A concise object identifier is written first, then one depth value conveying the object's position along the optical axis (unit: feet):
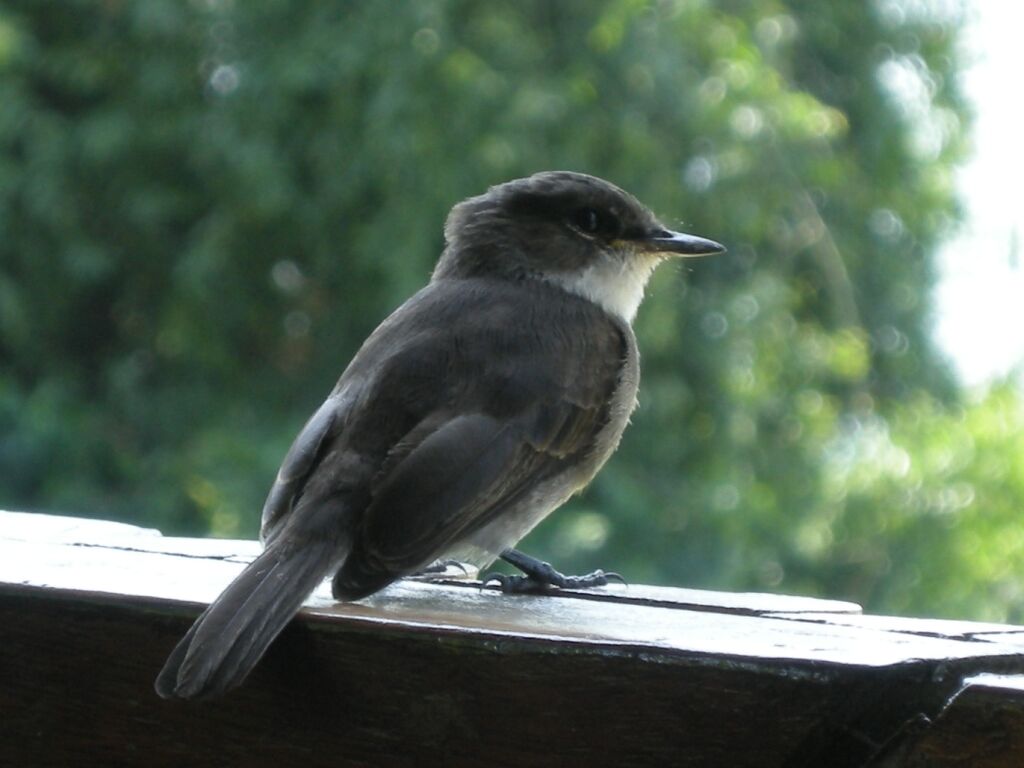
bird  5.19
